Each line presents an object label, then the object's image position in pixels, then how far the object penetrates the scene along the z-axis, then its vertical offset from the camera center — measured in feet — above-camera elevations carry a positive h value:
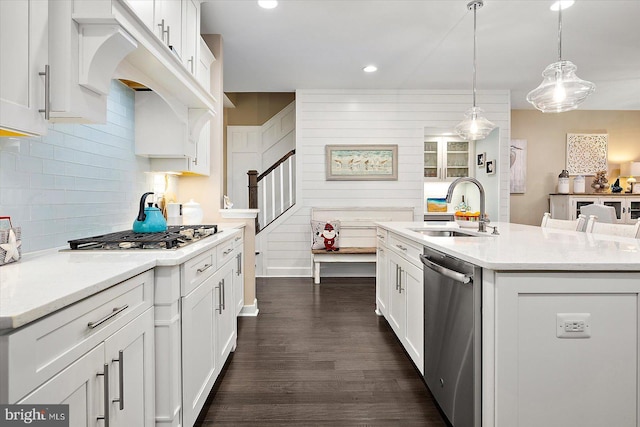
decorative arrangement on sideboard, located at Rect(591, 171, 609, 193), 22.20 +1.91
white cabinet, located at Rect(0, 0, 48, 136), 3.47 +1.51
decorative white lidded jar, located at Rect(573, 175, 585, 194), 22.16 +1.77
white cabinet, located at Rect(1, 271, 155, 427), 2.48 -1.27
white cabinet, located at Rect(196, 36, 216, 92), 10.73 +4.65
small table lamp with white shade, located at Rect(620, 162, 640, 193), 21.75 +2.57
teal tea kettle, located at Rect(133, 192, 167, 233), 6.94 -0.16
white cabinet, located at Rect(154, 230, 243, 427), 4.73 -1.88
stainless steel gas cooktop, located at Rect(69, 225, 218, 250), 5.43 -0.44
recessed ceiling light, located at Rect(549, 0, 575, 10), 10.47 +6.22
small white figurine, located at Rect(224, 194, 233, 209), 13.08 +0.32
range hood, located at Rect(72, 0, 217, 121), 4.40 +2.38
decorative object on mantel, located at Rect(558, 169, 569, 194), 21.98 +1.98
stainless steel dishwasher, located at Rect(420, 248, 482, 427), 4.75 -1.87
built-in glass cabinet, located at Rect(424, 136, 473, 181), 21.80 +3.38
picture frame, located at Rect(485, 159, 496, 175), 19.51 +2.60
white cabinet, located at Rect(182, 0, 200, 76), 8.58 +4.53
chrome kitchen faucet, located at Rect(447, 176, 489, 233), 7.95 +0.12
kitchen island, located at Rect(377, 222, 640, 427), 4.35 -1.56
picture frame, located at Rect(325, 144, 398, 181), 18.76 +2.64
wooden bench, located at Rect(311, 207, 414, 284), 18.76 -0.30
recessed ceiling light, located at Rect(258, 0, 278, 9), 10.41 +6.16
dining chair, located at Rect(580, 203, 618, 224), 17.50 +0.09
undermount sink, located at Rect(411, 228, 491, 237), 8.79 -0.49
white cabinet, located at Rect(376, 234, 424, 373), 7.27 -1.95
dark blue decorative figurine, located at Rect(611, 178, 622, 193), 21.67 +1.57
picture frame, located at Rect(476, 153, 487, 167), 20.65 +3.22
